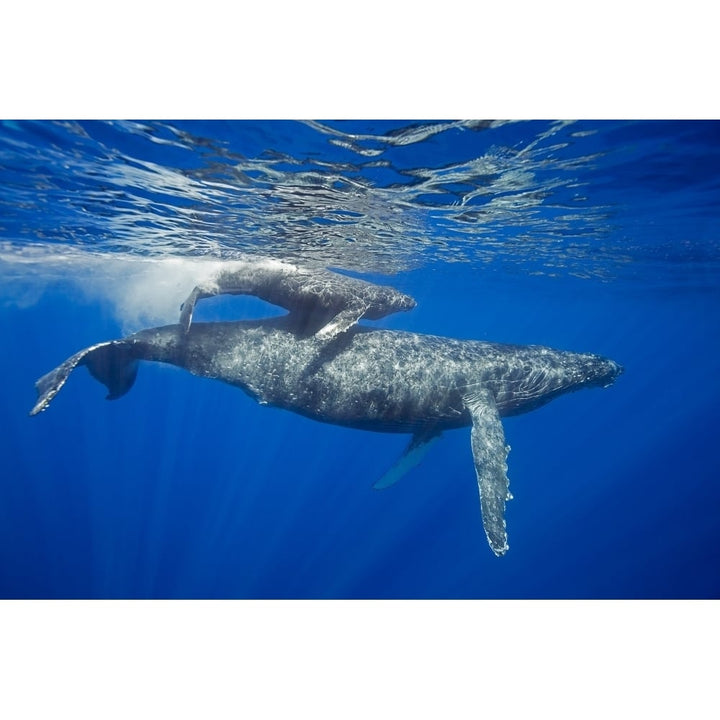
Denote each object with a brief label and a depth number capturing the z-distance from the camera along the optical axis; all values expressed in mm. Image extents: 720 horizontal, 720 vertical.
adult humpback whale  9977
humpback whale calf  9969
